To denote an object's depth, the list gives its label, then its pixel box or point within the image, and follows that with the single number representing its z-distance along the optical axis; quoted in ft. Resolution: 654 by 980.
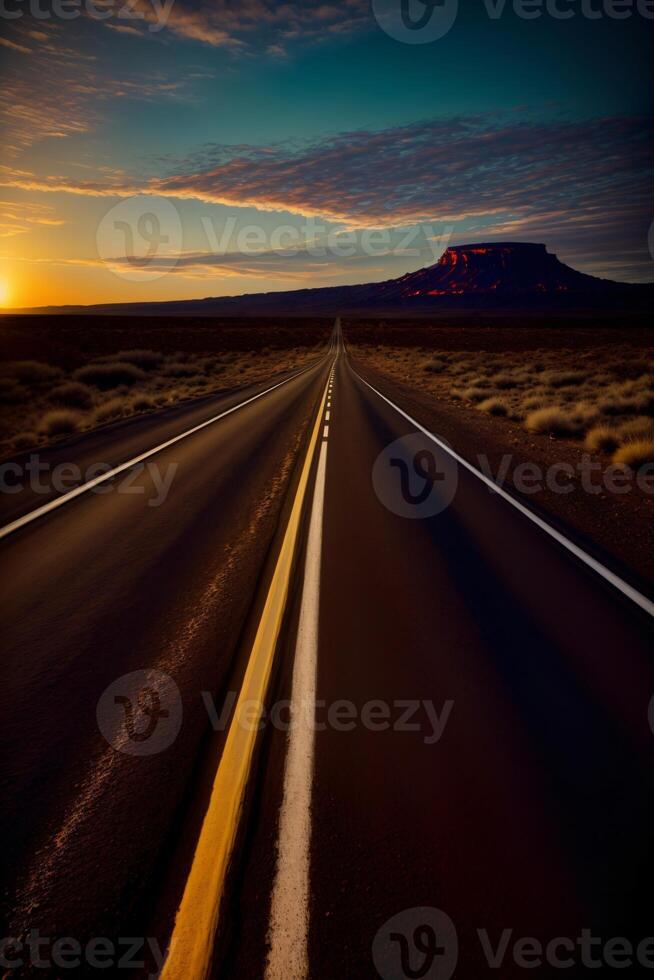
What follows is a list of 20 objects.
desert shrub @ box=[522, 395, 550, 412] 51.24
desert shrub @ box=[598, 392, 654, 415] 43.65
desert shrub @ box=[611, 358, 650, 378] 76.17
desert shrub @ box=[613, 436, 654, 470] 29.33
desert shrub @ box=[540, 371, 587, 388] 66.59
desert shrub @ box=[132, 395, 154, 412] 55.11
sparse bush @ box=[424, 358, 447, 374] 99.06
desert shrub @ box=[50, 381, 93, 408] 57.16
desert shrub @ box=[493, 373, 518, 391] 69.36
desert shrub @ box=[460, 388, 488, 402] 59.52
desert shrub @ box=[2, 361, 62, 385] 72.23
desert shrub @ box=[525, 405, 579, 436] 40.04
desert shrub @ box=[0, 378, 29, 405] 57.12
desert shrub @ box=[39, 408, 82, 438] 41.55
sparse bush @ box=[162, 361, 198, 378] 91.37
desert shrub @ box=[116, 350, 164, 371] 99.45
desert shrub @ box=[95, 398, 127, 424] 48.97
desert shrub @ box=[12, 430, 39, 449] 37.06
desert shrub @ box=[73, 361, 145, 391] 75.10
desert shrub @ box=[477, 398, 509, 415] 50.20
